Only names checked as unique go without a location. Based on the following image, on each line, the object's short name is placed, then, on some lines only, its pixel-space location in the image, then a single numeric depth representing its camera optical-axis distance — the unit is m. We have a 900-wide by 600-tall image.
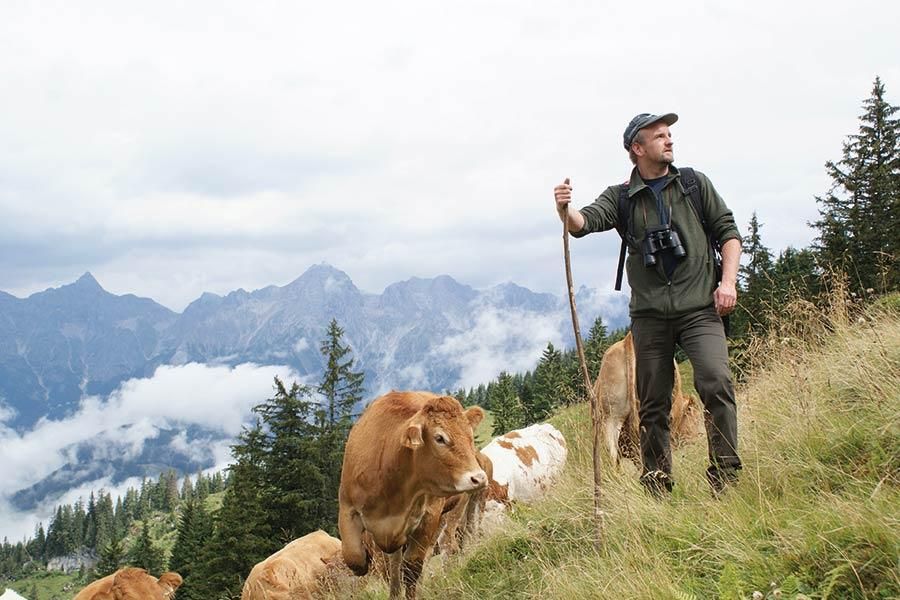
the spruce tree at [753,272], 36.90
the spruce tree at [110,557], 63.35
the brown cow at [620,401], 8.84
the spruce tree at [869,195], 31.58
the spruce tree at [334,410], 36.59
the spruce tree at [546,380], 61.66
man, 5.23
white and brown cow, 10.72
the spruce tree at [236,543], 30.77
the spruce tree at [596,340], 48.04
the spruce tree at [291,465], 34.84
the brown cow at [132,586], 9.66
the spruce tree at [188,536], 64.47
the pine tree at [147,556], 75.06
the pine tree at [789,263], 43.34
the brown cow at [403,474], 5.99
